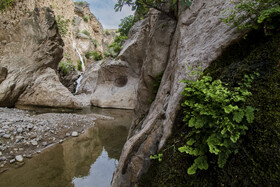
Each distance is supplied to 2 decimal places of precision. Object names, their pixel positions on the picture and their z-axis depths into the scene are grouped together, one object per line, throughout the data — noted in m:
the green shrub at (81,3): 30.74
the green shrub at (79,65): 24.33
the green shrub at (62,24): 18.18
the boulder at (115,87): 12.47
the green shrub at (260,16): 1.45
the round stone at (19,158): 4.14
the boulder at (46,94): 9.71
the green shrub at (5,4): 9.49
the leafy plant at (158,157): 1.81
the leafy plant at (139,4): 3.60
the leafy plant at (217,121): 1.19
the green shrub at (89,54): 27.94
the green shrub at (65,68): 15.40
